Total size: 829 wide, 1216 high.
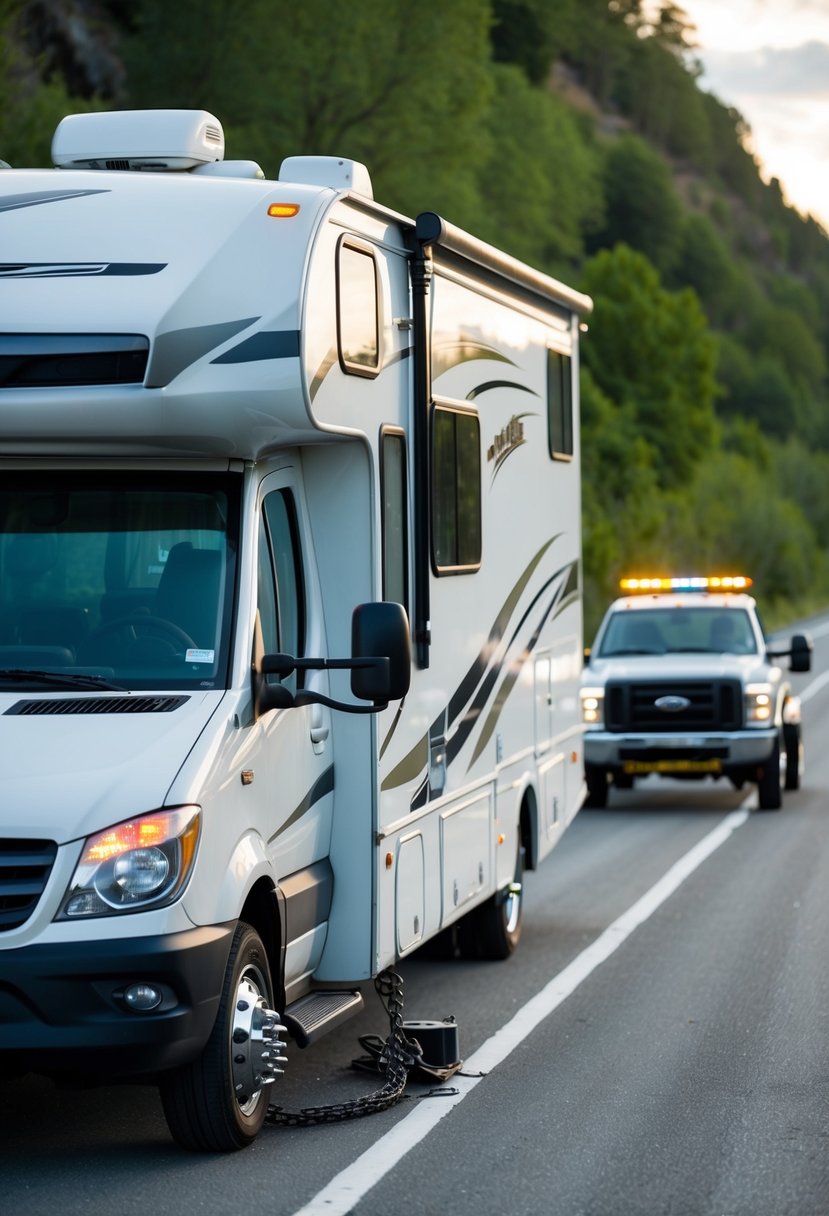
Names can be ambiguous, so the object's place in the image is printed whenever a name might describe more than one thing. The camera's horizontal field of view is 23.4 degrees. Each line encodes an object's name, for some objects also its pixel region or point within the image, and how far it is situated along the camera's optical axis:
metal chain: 7.12
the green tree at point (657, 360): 75.56
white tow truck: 17.67
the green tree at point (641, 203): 121.25
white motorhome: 6.05
